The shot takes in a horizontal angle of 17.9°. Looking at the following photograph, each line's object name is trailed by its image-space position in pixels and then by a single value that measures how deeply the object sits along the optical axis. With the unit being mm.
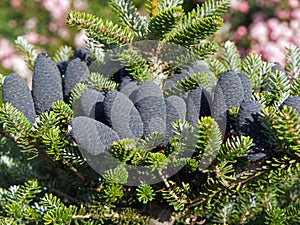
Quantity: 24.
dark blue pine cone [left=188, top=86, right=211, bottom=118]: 891
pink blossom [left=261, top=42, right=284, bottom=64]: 2560
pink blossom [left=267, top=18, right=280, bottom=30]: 2728
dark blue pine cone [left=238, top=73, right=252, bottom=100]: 906
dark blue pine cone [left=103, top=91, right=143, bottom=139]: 854
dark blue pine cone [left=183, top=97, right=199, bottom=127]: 885
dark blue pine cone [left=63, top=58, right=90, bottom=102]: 949
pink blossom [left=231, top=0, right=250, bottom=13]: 2981
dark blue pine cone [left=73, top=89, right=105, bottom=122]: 881
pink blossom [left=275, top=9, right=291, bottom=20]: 2756
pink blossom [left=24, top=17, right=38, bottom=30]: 3152
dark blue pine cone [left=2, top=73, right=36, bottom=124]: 911
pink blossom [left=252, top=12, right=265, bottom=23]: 2859
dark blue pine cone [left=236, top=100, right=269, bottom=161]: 843
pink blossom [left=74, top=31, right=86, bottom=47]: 2662
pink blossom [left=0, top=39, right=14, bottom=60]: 2978
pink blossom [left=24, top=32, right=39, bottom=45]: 2952
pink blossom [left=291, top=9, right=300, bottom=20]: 2725
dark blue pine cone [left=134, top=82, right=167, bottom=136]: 865
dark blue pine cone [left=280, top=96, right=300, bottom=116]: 838
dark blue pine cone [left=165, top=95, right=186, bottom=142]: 873
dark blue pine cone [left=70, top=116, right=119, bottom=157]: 846
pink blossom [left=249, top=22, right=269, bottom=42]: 2736
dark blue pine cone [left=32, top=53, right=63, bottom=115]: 926
